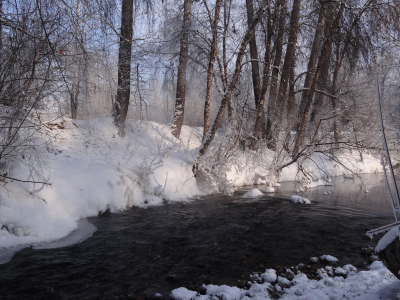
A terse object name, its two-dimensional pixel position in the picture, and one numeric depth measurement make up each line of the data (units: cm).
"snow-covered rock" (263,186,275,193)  985
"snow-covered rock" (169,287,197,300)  316
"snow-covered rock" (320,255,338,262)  419
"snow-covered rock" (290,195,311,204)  816
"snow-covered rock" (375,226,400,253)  239
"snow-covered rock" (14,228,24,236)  469
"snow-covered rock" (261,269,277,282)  358
